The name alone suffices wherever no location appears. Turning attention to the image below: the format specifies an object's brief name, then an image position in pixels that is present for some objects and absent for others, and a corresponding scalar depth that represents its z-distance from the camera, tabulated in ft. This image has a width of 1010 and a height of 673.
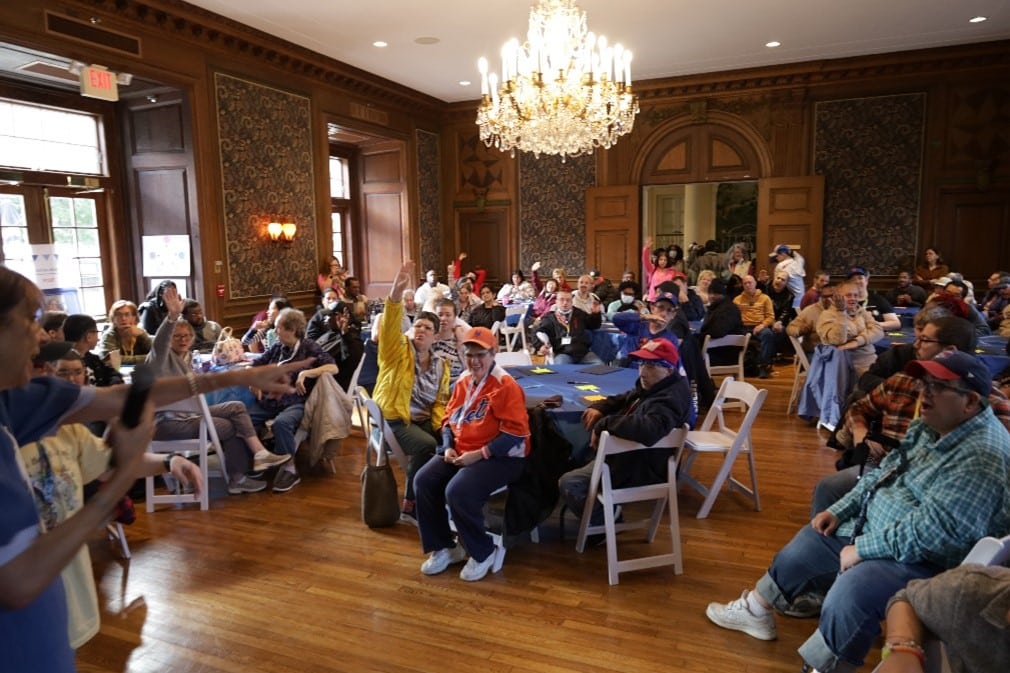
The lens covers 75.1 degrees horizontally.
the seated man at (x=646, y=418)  10.76
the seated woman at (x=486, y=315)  27.61
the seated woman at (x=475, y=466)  10.94
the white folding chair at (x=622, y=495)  10.75
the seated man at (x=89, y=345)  13.93
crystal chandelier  19.63
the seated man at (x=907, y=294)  27.00
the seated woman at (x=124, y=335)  17.49
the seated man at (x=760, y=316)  26.63
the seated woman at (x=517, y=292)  32.99
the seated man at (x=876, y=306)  19.83
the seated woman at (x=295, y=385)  15.56
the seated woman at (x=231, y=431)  14.48
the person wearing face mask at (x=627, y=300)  26.62
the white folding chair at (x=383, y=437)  13.04
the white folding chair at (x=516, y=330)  24.99
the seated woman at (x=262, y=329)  19.53
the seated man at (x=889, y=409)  9.71
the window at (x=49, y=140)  22.56
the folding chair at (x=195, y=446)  13.96
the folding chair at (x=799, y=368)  20.53
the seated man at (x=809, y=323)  20.39
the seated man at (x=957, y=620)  4.97
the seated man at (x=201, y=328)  20.97
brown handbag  12.98
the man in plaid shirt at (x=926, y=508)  6.64
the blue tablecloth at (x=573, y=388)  12.47
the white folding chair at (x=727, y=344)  21.42
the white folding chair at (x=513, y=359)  16.83
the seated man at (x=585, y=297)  23.97
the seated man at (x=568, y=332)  21.50
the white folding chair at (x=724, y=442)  12.90
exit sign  20.07
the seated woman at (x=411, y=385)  13.17
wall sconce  26.96
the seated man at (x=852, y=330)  17.65
